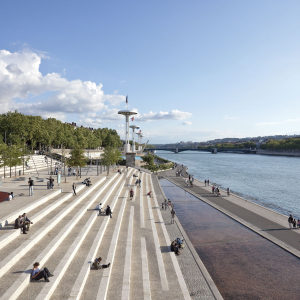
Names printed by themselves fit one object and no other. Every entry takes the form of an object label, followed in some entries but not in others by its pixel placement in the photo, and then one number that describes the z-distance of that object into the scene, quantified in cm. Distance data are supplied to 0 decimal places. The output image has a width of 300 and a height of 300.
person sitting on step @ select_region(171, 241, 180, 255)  1378
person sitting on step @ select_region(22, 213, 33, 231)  1122
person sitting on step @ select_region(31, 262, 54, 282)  816
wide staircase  829
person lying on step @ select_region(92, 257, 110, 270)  1001
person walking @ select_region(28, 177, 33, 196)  1743
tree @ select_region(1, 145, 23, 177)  2719
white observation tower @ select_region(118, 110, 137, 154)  6994
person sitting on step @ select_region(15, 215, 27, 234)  1115
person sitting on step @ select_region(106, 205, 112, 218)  1685
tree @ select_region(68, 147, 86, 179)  2862
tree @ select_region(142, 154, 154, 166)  6254
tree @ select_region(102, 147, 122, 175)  4006
